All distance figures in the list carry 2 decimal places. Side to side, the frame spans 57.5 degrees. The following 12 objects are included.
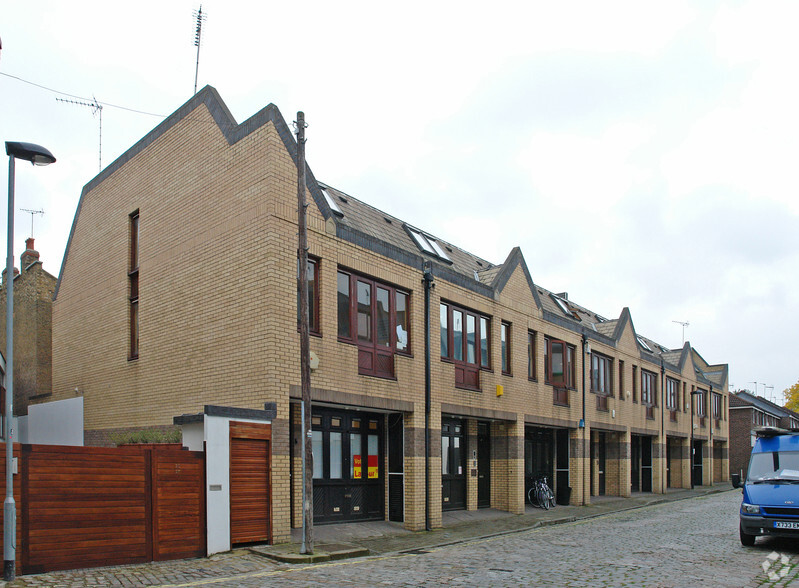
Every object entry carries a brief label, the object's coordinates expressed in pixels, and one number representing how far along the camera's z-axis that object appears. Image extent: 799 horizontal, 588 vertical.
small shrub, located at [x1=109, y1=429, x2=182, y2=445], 15.10
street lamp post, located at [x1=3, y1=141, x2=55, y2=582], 9.88
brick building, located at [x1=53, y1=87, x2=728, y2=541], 15.27
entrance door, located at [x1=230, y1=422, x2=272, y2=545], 13.48
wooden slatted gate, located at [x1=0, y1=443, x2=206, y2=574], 10.70
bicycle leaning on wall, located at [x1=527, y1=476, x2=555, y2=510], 25.16
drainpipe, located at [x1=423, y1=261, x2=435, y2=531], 18.17
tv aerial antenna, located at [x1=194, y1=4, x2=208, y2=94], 19.16
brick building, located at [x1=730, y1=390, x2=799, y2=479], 57.16
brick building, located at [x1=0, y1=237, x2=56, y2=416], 26.28
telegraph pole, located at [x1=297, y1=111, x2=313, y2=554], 13.19
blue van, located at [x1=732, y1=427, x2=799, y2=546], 14.21
